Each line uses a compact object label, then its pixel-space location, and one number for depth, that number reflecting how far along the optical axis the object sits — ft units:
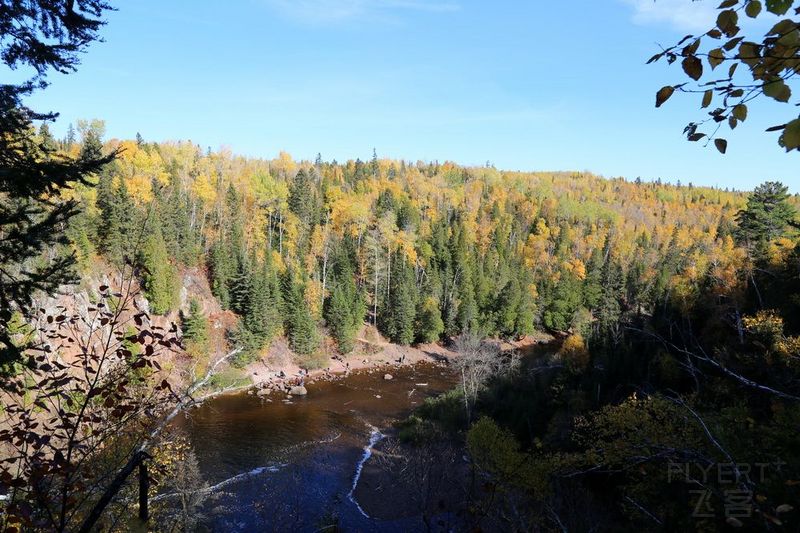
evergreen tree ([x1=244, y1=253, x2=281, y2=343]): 173.99
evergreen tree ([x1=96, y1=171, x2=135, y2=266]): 159.94
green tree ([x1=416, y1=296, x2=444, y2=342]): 223.30
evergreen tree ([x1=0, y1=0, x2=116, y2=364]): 18.35
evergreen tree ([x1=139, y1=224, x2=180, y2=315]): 156.15
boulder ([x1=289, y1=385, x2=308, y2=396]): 148.87
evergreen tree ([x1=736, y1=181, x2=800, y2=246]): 151.23
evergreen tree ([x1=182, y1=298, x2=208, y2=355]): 156.87
